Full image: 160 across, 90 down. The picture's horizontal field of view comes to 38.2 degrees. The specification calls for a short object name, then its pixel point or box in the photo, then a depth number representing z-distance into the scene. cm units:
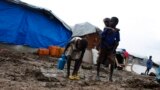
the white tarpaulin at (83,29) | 1386
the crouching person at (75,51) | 561
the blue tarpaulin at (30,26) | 1140
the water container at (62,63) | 603
